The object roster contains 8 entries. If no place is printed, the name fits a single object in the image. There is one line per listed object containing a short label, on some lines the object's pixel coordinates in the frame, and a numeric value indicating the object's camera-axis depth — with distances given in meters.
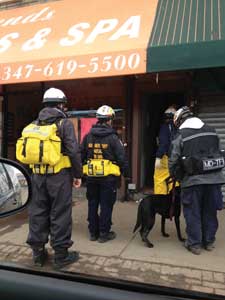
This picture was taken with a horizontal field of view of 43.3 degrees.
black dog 3.51
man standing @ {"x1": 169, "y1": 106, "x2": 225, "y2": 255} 3.30
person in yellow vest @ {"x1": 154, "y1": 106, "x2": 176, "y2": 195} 4.16
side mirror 1.73
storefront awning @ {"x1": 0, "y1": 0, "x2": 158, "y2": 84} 4.49
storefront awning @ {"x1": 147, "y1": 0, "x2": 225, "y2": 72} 3.96
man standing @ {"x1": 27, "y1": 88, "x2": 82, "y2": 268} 3.06
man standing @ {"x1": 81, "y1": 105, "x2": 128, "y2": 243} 3.64
